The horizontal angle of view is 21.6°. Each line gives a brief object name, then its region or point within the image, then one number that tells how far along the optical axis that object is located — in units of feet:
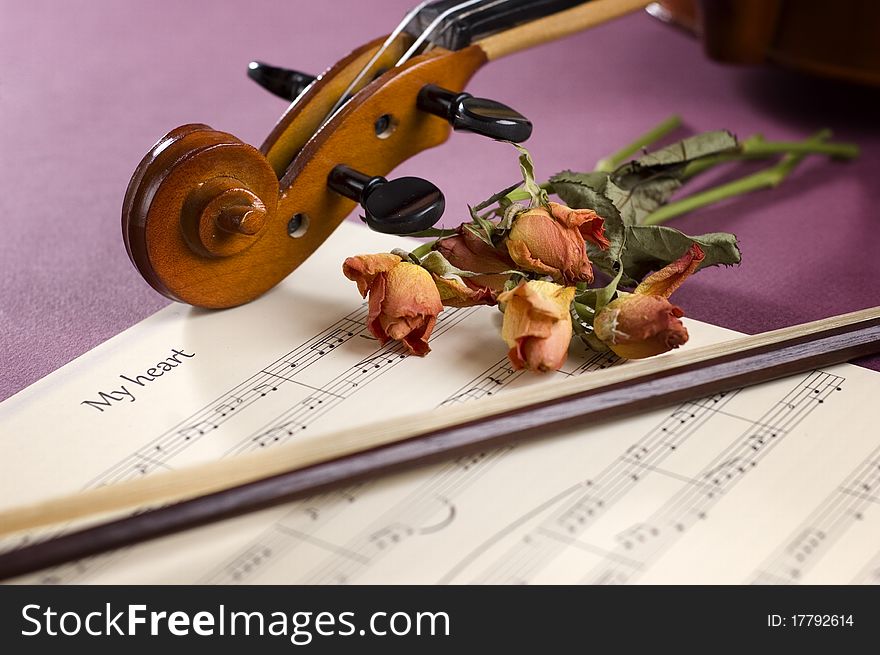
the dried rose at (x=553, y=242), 1.87
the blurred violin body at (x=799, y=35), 2.38
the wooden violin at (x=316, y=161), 1.90
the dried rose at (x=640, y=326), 1.83
